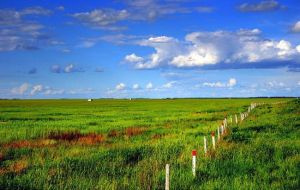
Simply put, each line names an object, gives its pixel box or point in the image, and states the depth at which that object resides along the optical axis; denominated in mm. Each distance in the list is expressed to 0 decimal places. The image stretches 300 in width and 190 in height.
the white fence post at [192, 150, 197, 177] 14320
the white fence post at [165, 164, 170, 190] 11736
